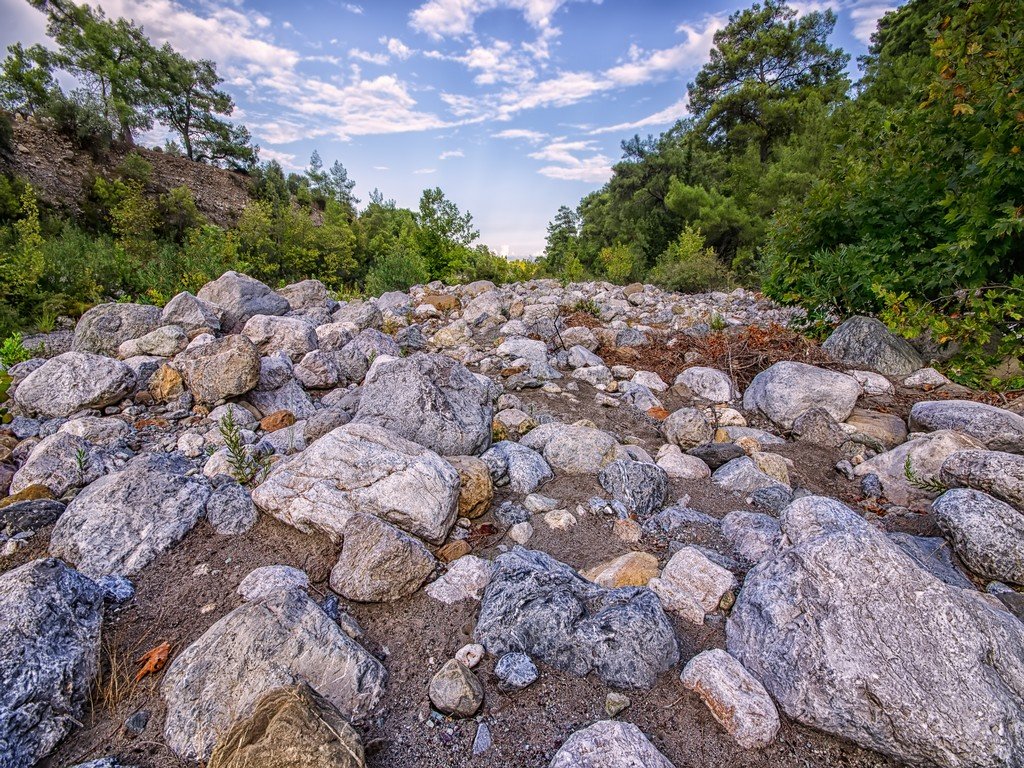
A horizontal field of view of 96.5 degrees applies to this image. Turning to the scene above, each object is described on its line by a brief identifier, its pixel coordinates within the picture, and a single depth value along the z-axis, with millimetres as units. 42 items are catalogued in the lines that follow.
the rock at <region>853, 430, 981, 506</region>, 2848
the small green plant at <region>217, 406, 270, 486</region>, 2736
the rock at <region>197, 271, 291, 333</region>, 6453
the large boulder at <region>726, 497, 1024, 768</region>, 1336
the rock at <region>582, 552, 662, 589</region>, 2129
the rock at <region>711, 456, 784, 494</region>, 3004
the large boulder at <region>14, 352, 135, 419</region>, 3699
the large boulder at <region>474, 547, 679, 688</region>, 1656
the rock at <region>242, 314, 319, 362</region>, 5156
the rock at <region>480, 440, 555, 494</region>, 3016
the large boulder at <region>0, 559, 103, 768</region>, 1349
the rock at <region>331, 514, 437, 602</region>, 1994
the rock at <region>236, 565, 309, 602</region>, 1951
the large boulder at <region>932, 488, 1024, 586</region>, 2021
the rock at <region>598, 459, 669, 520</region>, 2811
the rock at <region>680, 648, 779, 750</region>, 1455
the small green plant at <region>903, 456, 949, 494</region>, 2689
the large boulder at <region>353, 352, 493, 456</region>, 3181
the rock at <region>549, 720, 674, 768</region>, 1311
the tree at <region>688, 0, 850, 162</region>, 22922
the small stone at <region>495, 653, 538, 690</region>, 1603
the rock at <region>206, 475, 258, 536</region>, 2365
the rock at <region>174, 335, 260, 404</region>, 3889
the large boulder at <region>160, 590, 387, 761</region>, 1418
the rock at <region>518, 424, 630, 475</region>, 3215
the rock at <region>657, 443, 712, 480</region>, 3215
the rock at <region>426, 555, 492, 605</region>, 2033
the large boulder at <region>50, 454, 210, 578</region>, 2109
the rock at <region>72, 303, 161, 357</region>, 5020
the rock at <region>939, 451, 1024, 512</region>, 2316
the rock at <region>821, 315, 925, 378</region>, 4781
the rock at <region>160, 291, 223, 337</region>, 5340
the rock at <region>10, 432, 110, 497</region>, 2709
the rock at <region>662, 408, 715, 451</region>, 3779
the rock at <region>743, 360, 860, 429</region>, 4047
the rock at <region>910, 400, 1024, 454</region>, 3031
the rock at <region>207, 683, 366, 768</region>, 1173
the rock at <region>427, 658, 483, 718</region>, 1513
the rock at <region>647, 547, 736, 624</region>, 1948
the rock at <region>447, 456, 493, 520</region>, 2643
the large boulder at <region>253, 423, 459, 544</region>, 2322
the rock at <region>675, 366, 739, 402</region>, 4773
